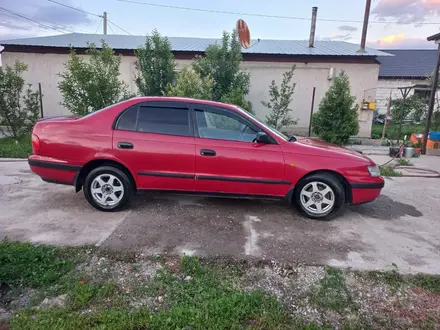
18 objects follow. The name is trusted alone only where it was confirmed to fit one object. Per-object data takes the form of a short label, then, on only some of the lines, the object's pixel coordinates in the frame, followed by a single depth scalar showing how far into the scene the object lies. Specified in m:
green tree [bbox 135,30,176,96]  9.57
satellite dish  10.81
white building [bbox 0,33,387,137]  11.80
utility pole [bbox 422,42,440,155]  9.20
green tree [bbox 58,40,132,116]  8.04
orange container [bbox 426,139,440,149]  9.70
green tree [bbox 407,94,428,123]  14.02
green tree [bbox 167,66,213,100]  8.12
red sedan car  3.99
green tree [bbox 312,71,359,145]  9.27
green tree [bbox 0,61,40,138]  8.36
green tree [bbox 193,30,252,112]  9.96
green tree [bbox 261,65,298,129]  10.00
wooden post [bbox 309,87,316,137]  11.51
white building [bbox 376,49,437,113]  19.73
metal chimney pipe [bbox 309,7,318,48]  13.32
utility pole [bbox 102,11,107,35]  27.46
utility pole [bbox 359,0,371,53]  12.16
